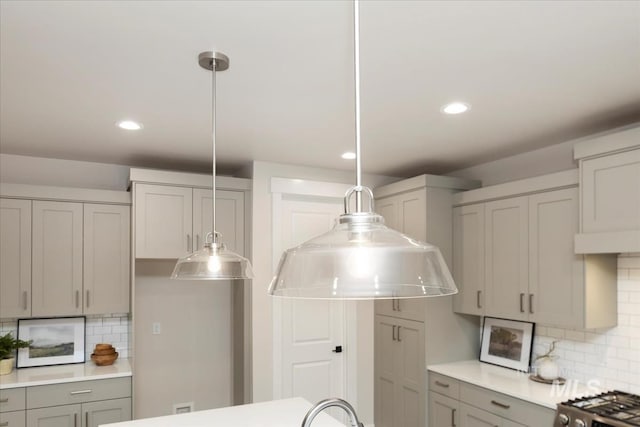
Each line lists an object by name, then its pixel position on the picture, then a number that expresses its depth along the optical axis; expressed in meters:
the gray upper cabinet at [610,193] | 2.51
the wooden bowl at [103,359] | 3.58
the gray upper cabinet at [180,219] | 3.59
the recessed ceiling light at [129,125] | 2.80
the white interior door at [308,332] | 3.92
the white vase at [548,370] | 3.12
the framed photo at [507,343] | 3.45
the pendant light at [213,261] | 1.93
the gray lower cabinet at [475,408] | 2.81
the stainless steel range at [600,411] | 2.37
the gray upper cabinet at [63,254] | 3.37
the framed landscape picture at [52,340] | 3.56
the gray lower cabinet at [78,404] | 3.15
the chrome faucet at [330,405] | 1.52
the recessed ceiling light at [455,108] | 2.49
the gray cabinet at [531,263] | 2.89
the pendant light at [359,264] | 0.77
